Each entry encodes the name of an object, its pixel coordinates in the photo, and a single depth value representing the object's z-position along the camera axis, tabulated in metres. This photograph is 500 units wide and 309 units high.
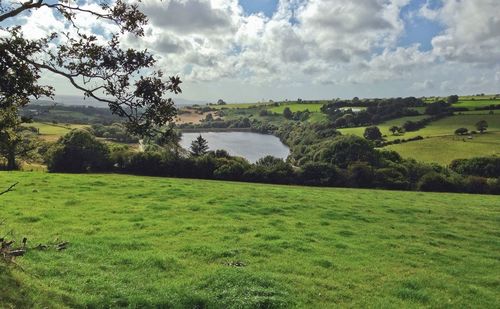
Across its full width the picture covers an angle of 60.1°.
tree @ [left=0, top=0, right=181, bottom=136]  11.00
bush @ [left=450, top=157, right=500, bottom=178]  80.69
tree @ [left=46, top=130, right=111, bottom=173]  64.81
